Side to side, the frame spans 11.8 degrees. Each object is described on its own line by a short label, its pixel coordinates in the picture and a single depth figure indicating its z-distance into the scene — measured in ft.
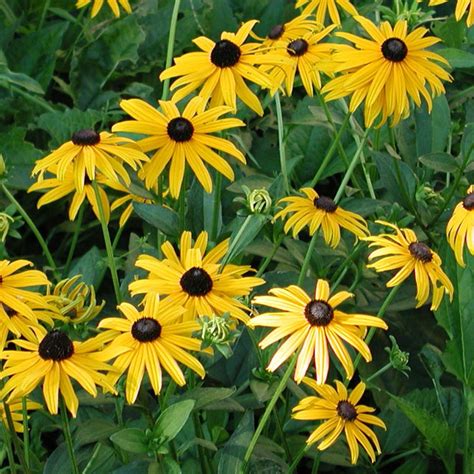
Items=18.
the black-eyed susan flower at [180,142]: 4.08
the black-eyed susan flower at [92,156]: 4.00
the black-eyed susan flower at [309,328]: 3.67
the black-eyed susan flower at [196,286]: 3.85
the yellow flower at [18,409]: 4.04
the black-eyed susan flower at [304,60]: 4.33
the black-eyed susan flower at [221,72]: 4.18
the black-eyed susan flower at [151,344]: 3.73
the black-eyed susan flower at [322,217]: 4.15
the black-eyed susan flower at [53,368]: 3.70
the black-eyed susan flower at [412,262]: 3.88
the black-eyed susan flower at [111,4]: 4.93
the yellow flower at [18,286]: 3.83
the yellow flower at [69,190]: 4.25
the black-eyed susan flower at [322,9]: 4.61
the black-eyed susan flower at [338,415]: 3.89
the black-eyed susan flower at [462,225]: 3.96
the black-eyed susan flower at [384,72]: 4.15
